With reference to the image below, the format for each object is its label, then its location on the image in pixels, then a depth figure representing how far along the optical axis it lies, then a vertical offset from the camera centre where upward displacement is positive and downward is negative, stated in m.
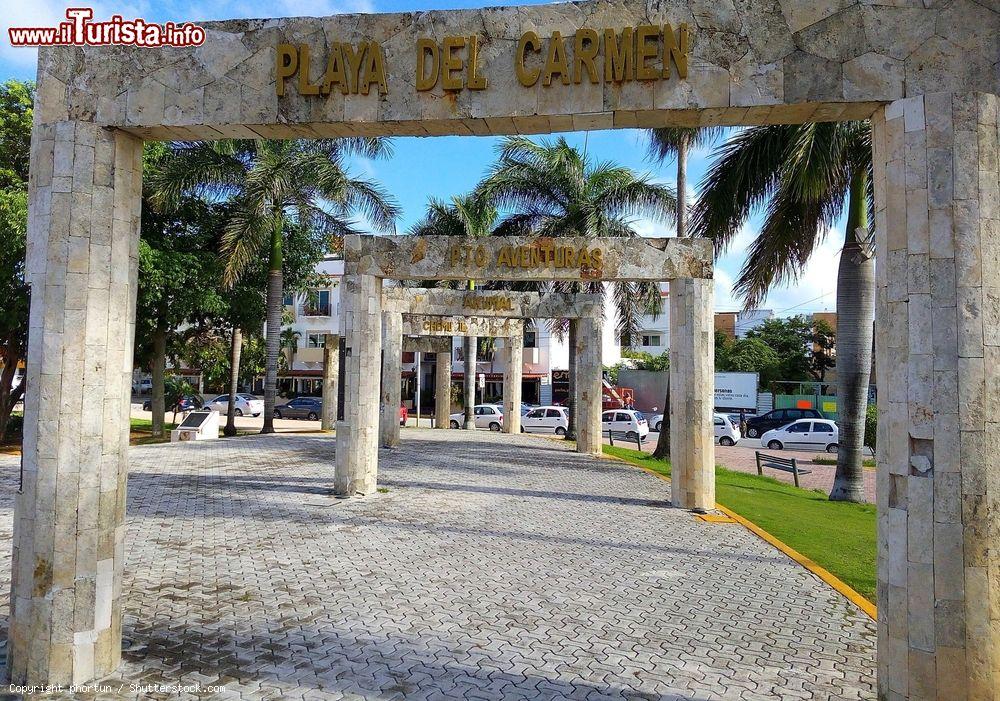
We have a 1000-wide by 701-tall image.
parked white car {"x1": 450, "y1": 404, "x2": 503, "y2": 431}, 30.69 -1.81
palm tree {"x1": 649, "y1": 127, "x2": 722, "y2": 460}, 16.72 +5.98
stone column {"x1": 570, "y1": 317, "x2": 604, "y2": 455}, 18.80 -0.15
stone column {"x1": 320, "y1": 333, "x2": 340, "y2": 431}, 23.75 +0.19
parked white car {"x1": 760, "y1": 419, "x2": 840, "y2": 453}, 24.41 -1.94
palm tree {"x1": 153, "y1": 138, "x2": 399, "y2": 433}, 19.06 +5.45
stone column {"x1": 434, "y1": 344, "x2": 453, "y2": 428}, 28.12 -0.96
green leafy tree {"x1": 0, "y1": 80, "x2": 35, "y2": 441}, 15.49 +3.95
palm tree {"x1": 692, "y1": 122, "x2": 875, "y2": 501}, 12.59 +2.99
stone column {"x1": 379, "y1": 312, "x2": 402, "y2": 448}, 19.11 -0.28
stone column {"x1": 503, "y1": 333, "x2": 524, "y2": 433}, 25.28 -0.19
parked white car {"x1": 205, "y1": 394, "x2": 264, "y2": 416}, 37.47 -1.78
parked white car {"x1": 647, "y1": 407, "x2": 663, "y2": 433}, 31.74 -2.01
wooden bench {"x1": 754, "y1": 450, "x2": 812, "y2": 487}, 15.23 -1.86
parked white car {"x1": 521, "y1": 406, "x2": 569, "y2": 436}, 29.11 -1.80
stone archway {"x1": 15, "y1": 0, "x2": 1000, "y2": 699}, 3.76 +1.30
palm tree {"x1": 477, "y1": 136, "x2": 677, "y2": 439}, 19.75 +5.59
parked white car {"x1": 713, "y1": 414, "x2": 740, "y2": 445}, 26.31 -1.95
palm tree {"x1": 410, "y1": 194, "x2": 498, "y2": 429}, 23.36 +5.54
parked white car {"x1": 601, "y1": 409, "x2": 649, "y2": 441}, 27.69 -1.76
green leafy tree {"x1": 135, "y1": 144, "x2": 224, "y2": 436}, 18.81 +2.83
